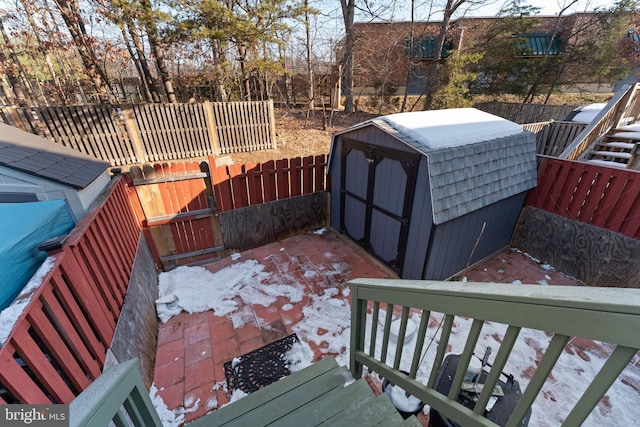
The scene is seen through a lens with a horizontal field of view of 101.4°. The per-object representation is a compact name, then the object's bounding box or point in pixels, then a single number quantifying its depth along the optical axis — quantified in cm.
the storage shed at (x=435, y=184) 332
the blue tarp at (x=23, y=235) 153
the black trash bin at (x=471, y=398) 152
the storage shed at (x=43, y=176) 244
